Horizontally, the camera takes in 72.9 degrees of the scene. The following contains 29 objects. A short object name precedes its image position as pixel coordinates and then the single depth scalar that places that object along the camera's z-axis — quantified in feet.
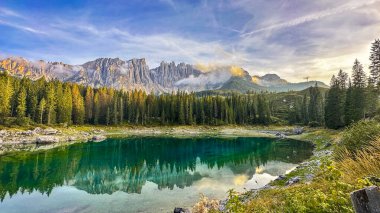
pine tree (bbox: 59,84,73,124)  325.83
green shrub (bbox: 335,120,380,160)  56.95
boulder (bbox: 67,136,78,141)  253.44
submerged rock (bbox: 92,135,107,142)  258.74
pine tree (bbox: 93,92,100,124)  379.96
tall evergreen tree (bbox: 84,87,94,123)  383.24
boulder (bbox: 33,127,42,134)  257.24
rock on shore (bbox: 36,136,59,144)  224.94
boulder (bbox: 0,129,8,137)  224.47
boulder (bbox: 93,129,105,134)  329.52
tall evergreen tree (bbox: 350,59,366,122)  243.40
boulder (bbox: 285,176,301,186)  75.06
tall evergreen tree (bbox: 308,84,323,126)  408.46
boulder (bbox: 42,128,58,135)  263.02
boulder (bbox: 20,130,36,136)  241.88
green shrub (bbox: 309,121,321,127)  371.82
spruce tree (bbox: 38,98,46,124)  294.46
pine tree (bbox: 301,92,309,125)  439.63
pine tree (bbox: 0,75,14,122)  262.88
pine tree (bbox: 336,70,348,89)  293.86
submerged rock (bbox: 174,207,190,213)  64.51
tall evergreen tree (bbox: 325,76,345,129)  273.15
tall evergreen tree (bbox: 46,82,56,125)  306.35
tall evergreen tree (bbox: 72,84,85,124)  354.54
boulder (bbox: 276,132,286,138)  298.31
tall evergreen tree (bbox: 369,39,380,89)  215.51
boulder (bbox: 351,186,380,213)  12.72
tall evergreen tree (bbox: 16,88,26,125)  267.18
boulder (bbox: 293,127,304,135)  325.30
